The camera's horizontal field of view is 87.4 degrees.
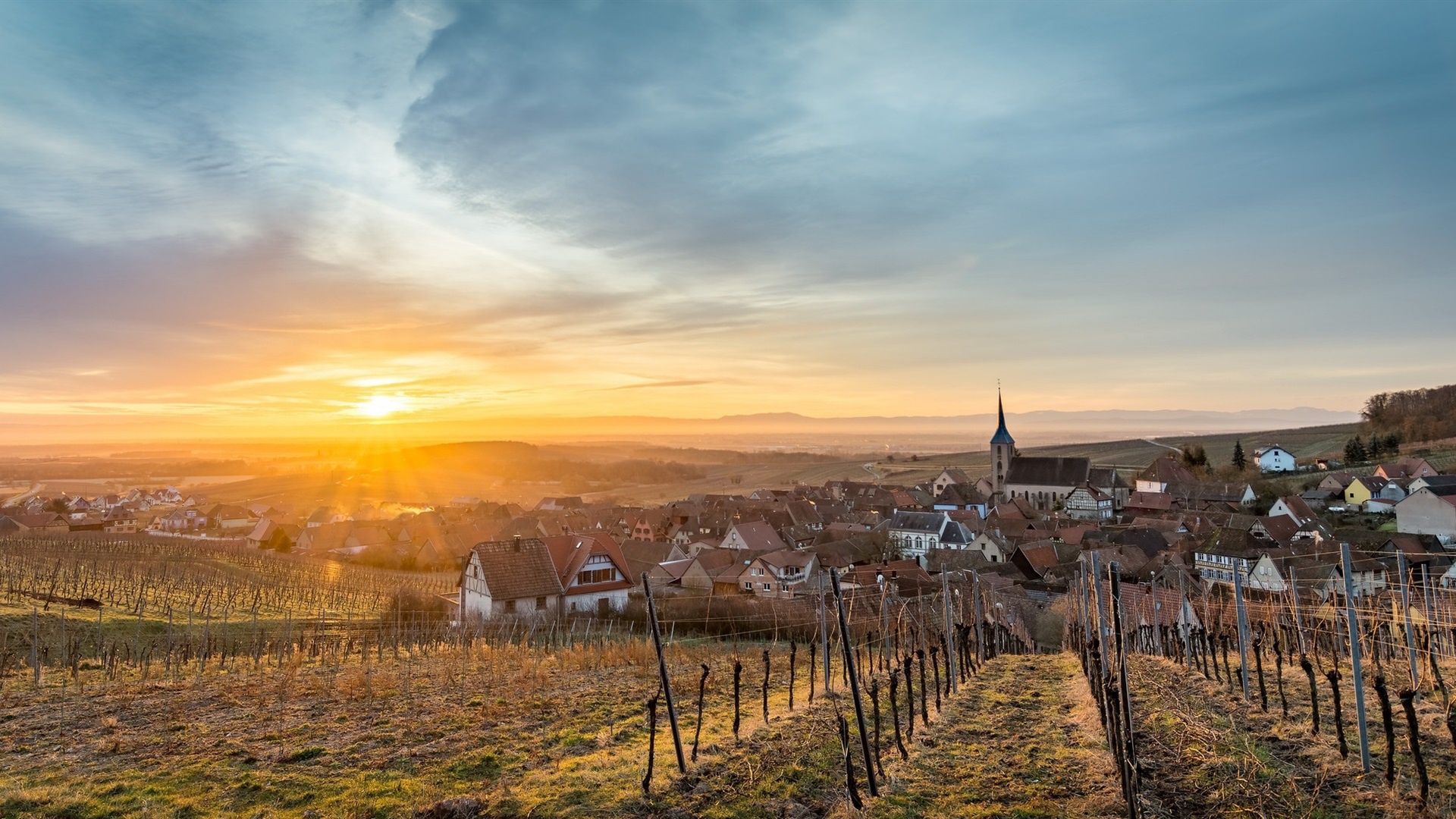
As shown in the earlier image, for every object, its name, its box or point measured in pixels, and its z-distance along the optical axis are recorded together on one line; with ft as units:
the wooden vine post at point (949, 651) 49.47
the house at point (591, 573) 134.31
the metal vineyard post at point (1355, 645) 26.81
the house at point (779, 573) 153.58
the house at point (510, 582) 124.26
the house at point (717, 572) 158.51
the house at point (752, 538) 201.26
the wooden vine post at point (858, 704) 26.73
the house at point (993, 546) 187.73
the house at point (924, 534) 208.13
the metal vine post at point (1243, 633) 41.52
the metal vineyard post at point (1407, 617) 33.99
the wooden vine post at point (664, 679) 29.91
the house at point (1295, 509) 207.97
